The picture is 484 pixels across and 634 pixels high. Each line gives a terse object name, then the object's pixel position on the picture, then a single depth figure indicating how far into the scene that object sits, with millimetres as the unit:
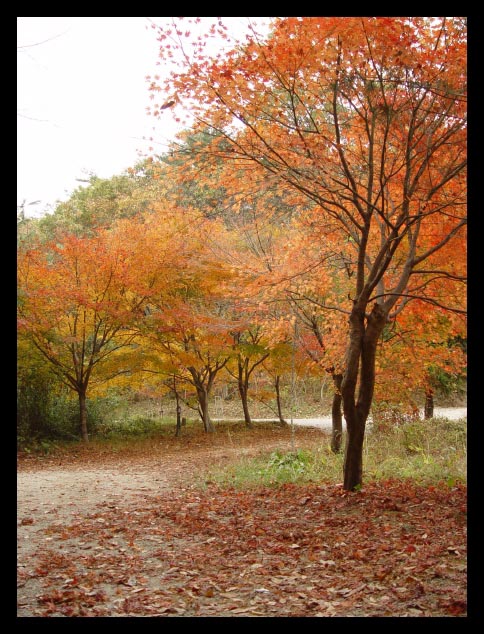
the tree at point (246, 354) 18000
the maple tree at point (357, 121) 5926
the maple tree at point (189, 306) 15738
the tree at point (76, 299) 15344
